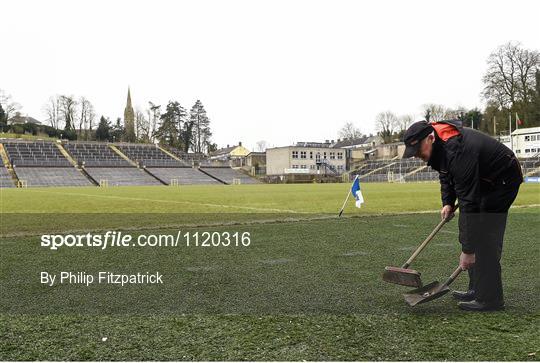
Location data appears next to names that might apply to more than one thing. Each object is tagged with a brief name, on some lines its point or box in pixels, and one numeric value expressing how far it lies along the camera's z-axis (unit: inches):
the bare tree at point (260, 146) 6354.8
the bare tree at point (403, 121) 5104.8
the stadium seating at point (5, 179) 2442.2
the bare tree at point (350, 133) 6279.5
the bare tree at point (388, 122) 5251.0
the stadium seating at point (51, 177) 2588.6
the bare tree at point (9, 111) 4453.7
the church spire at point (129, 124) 4724.4
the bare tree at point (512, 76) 2955.2
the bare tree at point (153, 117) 4950.8
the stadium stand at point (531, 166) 2488.7
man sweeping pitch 165.0
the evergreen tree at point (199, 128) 5167.3
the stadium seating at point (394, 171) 2915.8
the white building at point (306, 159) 3966.5
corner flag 628.9
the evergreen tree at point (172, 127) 4886.8
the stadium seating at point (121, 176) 2783.0
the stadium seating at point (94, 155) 3298.7
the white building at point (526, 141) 3053.6
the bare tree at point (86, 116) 4714.6
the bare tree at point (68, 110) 4633.4
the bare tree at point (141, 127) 4933.6
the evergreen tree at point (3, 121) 4284.5
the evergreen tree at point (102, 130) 4598.9
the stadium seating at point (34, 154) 3051.2
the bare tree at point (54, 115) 4668.3
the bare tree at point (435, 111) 4131.4
